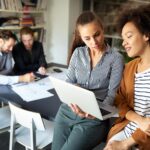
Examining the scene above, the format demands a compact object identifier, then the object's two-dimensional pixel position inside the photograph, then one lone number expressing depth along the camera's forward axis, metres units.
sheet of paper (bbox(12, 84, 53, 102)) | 1.90
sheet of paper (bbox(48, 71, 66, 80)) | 2.40
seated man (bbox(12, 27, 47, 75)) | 2.74
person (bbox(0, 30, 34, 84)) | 2.18
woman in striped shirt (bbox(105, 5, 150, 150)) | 1.26
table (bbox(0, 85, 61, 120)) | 1.67
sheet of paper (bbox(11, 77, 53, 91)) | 2.12
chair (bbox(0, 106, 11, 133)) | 1.98
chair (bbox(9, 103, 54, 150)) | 1.60
